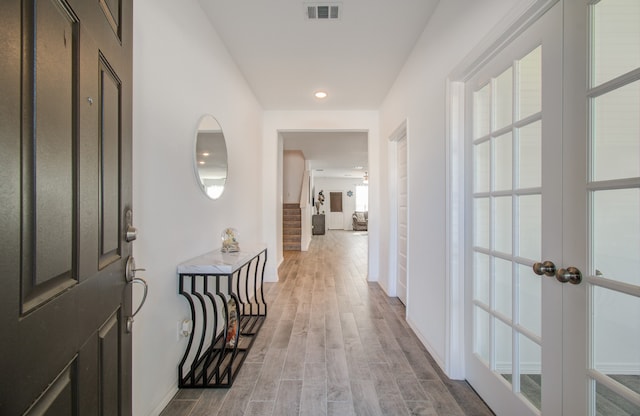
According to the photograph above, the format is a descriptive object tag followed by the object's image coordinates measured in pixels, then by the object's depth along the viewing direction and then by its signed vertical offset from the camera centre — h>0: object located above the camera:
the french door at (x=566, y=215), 0.86 -0.03
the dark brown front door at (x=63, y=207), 0.42 +0.00
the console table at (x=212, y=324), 1.69 -0.85
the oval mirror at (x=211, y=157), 1.97 +0.38
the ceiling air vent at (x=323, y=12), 2.00 +1.43
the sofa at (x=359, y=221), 12.77 -0.63
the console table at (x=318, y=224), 11.56 -0.70
